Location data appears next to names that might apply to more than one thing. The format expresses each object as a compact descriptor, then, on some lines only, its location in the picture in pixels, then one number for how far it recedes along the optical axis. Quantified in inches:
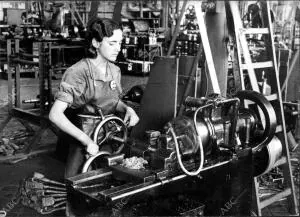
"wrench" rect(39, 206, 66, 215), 102.4
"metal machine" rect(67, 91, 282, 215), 82.3
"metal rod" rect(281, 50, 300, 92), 216.8
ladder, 138.9
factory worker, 105.3
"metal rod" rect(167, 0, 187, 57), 175.9
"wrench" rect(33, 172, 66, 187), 114.1
